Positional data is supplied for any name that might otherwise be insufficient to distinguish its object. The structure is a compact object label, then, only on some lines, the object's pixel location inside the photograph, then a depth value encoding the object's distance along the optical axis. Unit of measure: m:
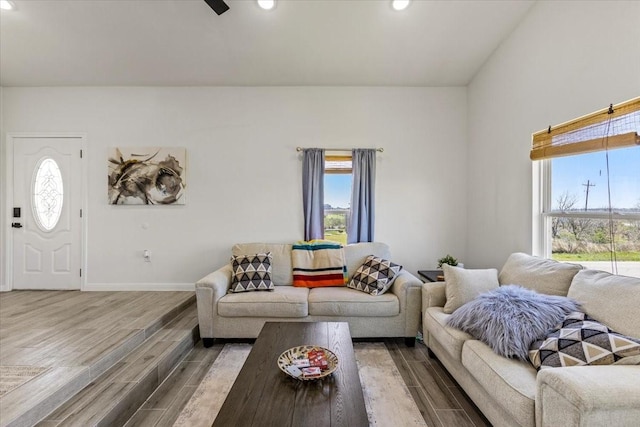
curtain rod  3.87
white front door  3.96
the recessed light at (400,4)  2.73
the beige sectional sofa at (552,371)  1.13
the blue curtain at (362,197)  3.81
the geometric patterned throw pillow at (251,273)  3.04
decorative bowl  1.56
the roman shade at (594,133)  1.83
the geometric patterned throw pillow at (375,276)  2.97
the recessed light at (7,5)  2.80
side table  3.07
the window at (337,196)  3.93
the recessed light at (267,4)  2.75
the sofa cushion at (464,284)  2.37
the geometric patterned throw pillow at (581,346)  1.40
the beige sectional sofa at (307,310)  2.81
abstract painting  3.92
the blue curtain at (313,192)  3.82
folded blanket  3.29
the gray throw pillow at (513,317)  1.70
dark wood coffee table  1.29
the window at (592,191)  1.93
